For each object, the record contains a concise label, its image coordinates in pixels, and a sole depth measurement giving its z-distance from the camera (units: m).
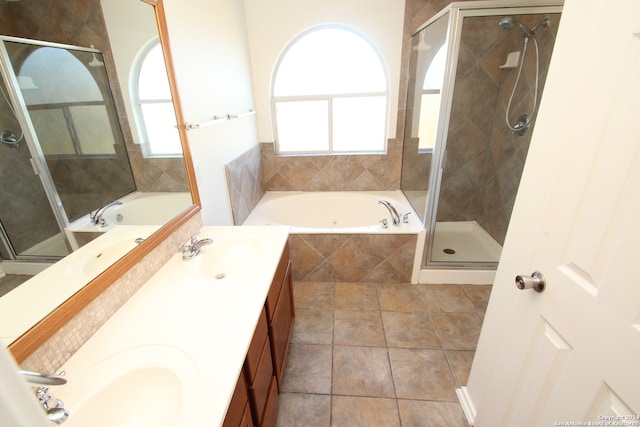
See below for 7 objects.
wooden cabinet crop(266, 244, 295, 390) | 1.34
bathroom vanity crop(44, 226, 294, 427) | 0.77
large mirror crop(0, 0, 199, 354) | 0.77
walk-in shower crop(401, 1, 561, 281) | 2.04
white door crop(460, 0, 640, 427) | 0.64
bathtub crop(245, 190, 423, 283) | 2.39
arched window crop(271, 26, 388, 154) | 2.93
